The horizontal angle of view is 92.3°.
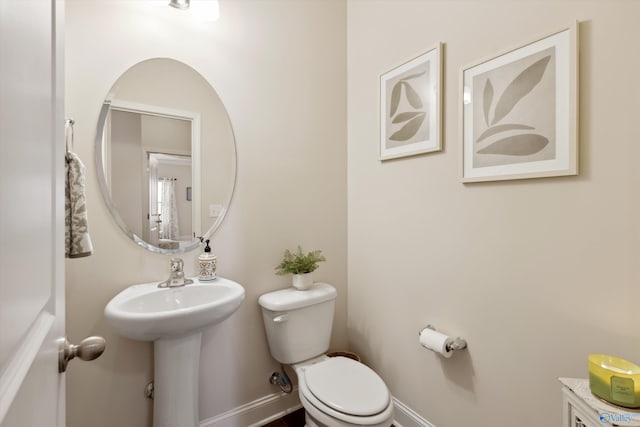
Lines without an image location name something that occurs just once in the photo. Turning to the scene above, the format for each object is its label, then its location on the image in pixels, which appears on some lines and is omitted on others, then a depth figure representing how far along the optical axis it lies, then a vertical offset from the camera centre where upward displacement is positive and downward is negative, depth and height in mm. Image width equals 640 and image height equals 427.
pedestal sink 1121 -429
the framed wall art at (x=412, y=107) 1503 +564
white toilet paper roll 1378 -586
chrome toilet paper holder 1384 -591
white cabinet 787 -529
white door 299 +2
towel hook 1128 +308
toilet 1200 -752
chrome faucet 1396 -295
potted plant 1720 -312
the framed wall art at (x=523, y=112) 1073 +395
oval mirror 1365 +278
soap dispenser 1471 -260
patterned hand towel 1033 +2
